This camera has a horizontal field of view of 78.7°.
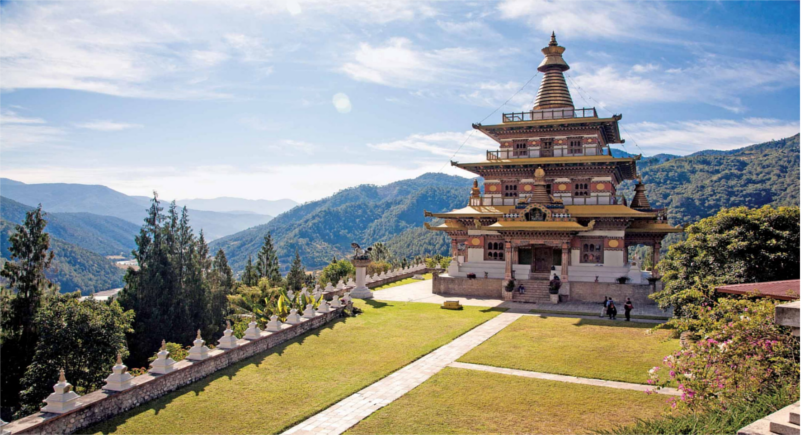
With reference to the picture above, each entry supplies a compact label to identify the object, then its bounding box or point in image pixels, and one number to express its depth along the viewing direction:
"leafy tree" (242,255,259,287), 49.83
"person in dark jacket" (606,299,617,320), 22.78
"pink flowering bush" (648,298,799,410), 8.28
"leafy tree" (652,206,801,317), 15.09
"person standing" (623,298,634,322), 21.94
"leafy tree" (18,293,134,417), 22.28
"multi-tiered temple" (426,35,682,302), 31.06
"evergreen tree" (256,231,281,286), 56.04
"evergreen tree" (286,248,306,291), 51.02
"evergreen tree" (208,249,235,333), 48.69
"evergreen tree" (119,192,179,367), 37.91
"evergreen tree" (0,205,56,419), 24.61
